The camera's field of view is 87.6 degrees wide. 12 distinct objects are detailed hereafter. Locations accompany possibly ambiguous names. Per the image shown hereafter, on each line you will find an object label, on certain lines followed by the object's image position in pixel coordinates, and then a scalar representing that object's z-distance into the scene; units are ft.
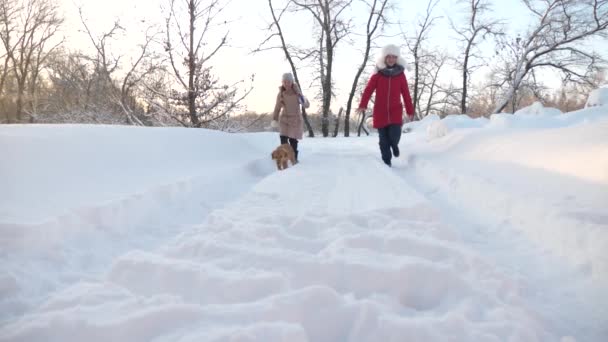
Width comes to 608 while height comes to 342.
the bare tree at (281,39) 52.67
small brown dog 16.69
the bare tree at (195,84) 29.27
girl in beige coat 19.76
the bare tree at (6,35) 68.85
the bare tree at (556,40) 47.57
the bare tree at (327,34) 51.65
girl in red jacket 17.25
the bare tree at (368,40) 53.52
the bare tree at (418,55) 67.69
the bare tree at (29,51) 73.72
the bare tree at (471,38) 56.59
